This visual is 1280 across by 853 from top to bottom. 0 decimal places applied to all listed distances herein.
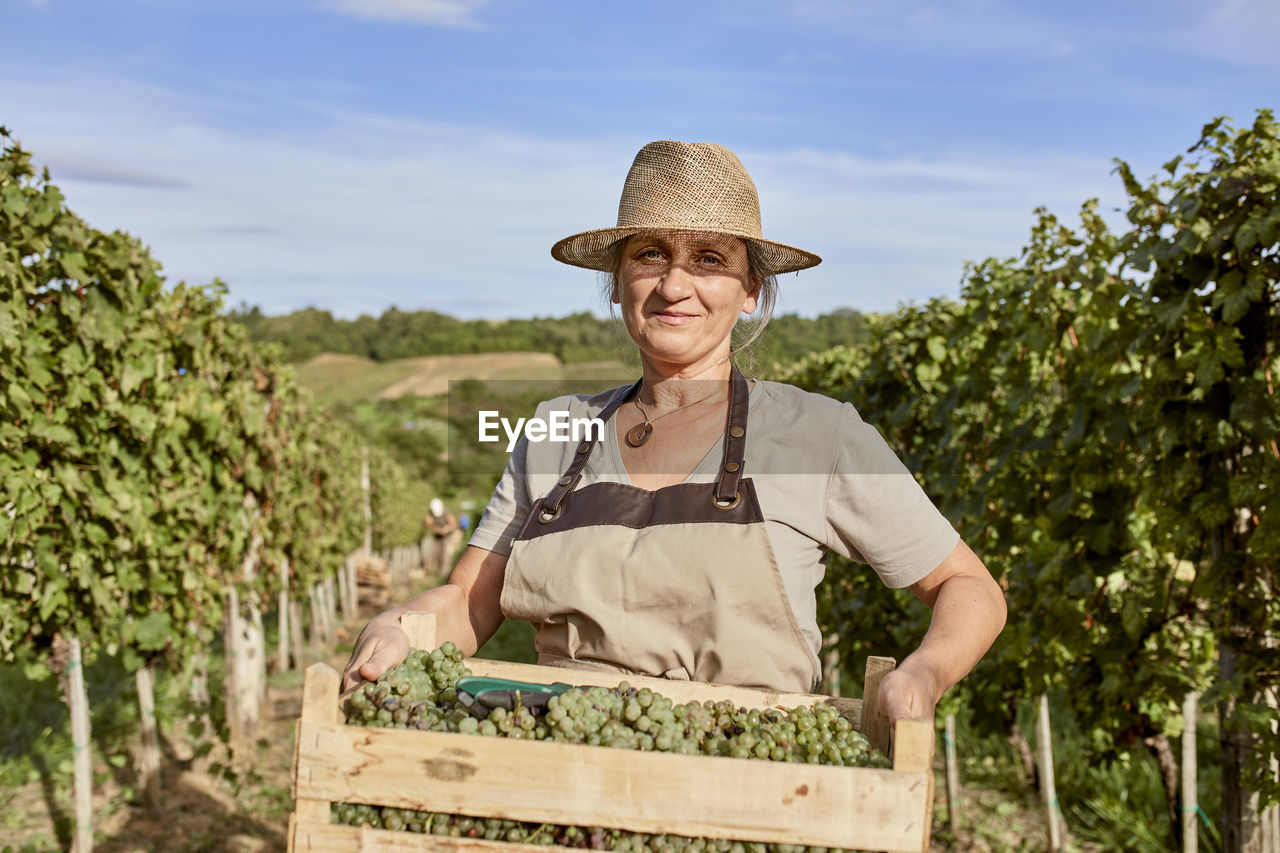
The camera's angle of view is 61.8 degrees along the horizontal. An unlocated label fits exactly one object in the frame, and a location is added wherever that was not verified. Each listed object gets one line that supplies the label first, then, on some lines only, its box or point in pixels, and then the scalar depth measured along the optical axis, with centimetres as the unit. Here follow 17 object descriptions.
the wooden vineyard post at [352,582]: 1681
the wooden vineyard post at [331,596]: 1416
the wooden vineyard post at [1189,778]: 447
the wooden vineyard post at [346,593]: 1621
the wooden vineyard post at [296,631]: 1138
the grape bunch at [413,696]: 164
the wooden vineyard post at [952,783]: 617
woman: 197
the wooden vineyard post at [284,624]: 1028
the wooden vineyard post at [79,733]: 512
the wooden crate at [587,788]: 145
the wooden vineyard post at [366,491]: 1875
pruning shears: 167
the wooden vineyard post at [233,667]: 764
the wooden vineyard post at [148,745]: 607
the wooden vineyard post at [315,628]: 1332
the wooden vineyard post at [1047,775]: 549
